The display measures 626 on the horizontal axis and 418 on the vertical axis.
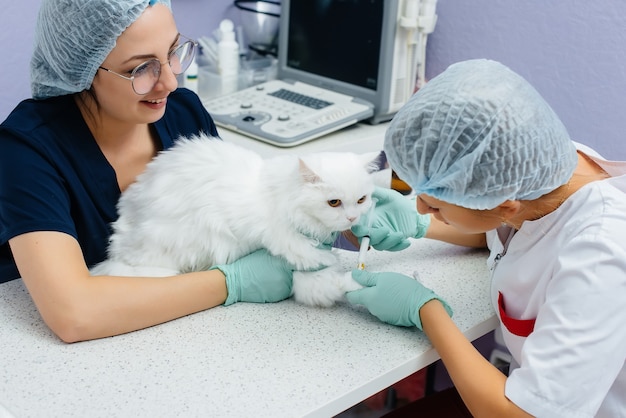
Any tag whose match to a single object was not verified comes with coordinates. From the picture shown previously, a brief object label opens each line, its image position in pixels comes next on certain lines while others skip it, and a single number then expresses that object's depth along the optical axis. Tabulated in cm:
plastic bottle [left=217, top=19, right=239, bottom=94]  219
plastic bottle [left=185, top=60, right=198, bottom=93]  210
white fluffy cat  113
